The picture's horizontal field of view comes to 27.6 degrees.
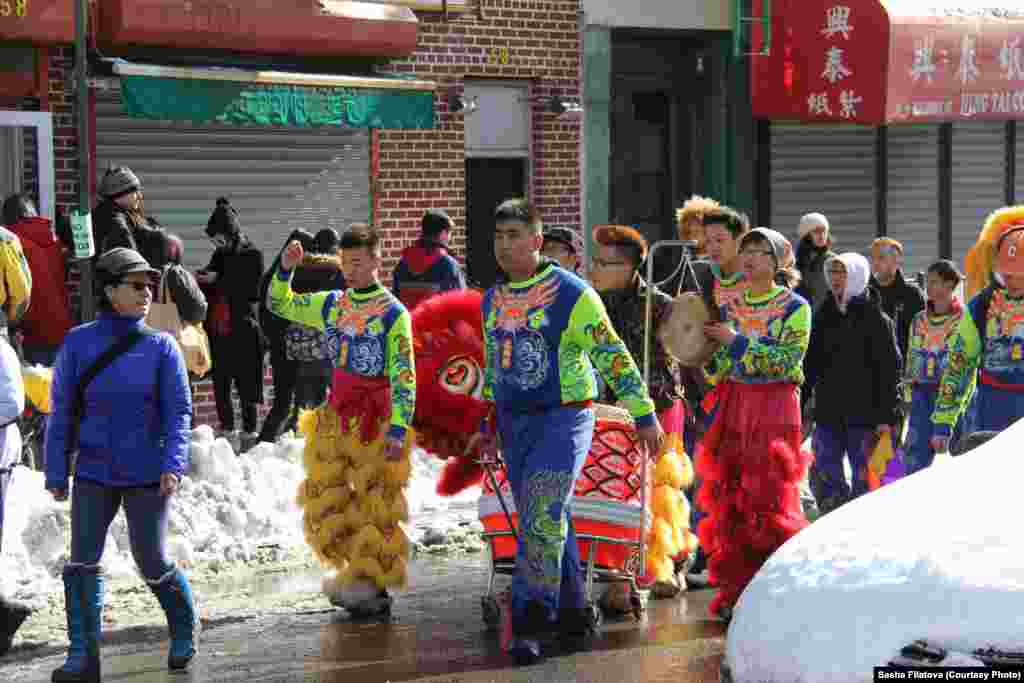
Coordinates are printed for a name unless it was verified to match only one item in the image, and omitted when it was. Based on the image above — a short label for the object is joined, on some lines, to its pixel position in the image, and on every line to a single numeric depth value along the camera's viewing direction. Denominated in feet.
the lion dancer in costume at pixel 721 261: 34.47
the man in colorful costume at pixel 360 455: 34.24
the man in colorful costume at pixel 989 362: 35.24
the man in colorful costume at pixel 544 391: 30.76
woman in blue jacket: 29.04
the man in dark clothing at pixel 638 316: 36.11
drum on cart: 33.99
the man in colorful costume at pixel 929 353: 42.68
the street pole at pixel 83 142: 45.68
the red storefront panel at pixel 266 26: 55.52
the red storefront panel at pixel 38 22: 52.65
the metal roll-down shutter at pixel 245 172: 57.47
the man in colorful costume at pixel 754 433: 33.06
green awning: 55.93
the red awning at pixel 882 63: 70.74
